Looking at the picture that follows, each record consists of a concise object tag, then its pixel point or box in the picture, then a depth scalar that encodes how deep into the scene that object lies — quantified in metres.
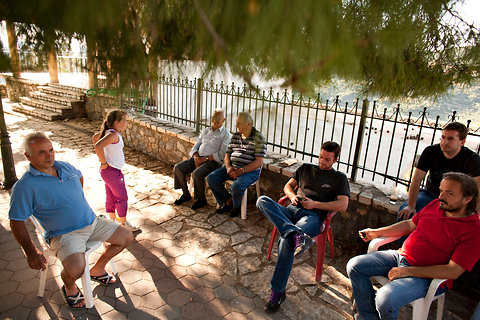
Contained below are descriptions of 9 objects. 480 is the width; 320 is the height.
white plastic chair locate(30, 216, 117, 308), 2.49
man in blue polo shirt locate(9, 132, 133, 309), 2.34
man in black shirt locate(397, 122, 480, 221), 2.85
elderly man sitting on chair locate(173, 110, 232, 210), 4.48
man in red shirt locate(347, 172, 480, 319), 2.18
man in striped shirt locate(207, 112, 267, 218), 4.10
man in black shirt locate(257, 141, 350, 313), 2.78
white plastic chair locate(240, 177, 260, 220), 4.19
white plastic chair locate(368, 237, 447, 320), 2.22
